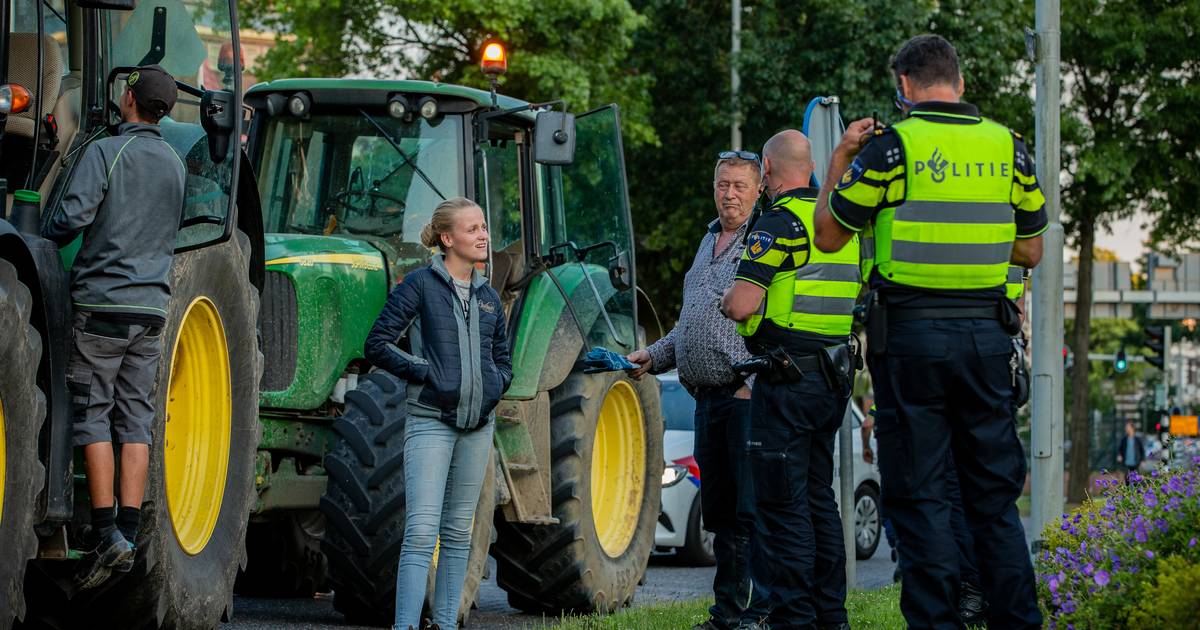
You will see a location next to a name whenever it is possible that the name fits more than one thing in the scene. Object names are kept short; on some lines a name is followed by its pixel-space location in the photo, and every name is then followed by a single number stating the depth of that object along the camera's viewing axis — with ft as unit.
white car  75.15
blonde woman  35.73
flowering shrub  25.95
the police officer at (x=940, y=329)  29.12
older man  40.84
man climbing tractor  30.79
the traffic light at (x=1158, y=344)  175.77
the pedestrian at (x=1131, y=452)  219.09
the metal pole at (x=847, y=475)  51.32
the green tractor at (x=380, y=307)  41.76
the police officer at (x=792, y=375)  35.88
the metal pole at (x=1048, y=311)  62.82
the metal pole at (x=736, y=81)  135.50
